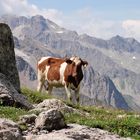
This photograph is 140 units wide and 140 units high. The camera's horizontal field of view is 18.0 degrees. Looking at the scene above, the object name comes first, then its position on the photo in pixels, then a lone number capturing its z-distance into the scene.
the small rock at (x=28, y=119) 16.10
